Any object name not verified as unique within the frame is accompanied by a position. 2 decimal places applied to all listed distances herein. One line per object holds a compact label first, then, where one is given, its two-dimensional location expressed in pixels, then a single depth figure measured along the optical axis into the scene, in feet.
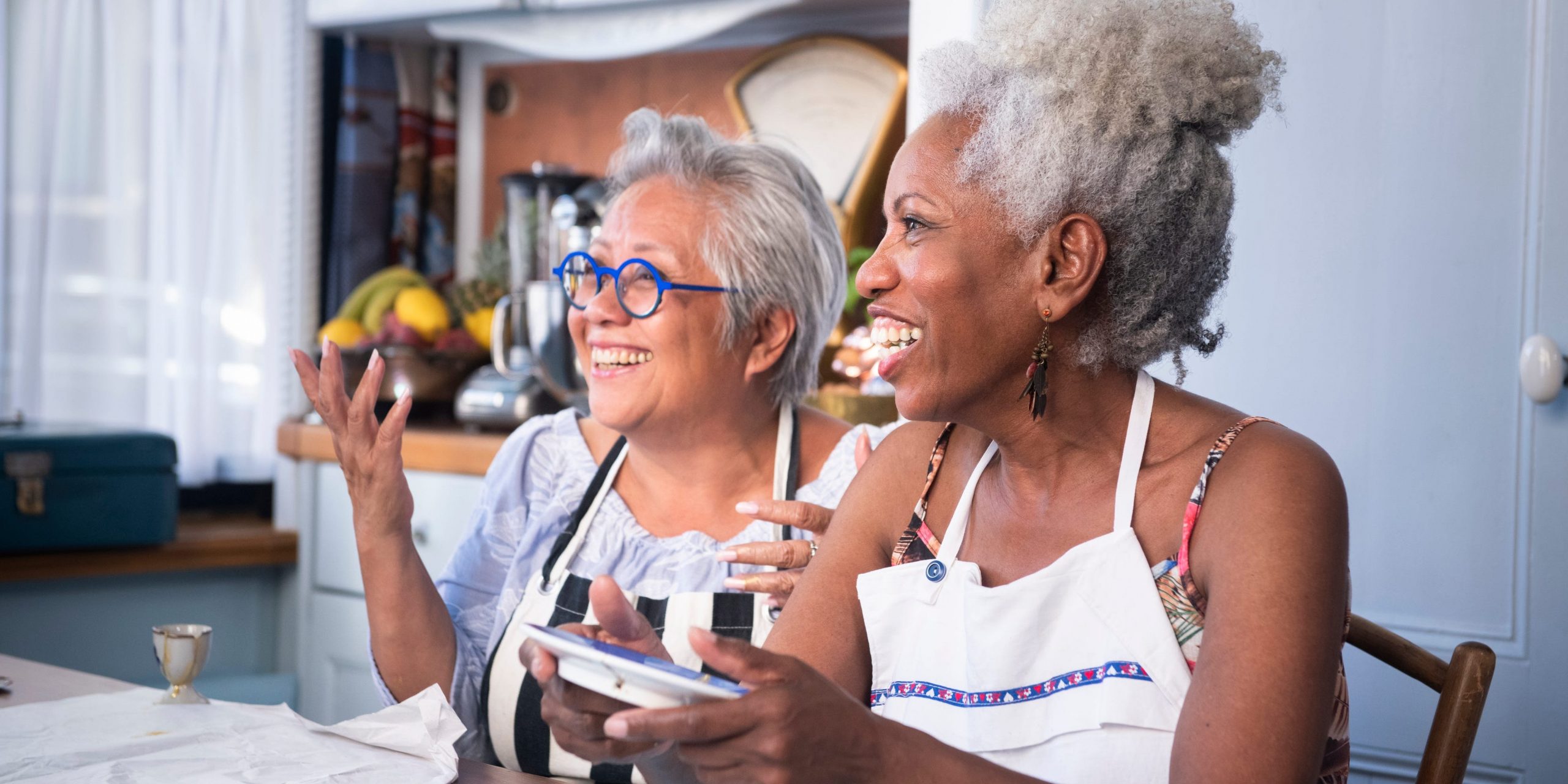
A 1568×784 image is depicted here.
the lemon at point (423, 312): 8.89
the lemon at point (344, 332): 8.80
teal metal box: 7.48
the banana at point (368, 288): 9.18
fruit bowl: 8.61
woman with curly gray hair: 3.31
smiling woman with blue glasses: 4.82
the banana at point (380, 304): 9.07
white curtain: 8.55
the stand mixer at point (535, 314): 7.56
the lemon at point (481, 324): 9.05
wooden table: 3.98
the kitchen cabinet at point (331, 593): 8.29
